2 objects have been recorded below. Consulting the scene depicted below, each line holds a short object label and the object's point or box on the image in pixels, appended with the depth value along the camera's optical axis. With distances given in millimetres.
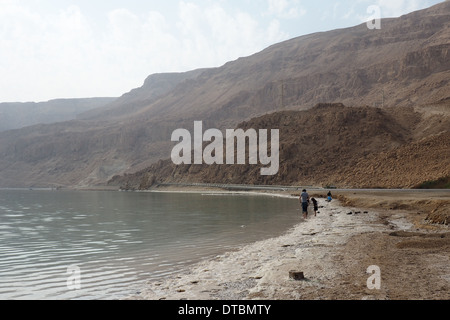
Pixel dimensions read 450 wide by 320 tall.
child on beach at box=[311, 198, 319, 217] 25616
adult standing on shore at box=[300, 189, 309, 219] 24375
